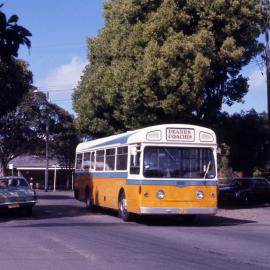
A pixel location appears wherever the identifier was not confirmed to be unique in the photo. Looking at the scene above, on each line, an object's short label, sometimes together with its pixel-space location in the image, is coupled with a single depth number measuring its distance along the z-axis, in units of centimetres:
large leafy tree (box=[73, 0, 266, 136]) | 2544
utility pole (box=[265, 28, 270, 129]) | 3031
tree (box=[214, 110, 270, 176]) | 3362
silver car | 2394
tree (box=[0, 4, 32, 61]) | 928
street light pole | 5453
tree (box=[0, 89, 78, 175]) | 5428
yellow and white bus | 1950
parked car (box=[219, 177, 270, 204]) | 3216
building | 6762
